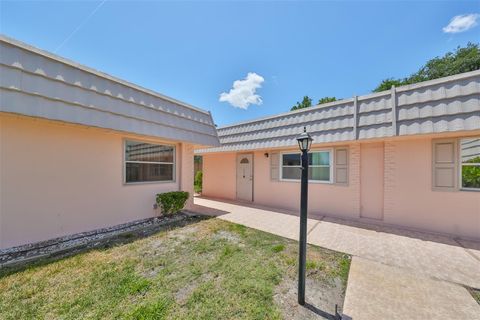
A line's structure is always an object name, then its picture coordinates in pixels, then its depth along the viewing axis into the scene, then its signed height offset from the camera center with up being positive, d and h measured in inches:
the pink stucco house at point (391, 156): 181.8 +5.3
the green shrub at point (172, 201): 240.7 -54.4
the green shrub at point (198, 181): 525.1 -61.3
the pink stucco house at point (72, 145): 142.7 +12.1
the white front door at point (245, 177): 362.3 -34.2
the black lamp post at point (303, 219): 92.2 -28.4
